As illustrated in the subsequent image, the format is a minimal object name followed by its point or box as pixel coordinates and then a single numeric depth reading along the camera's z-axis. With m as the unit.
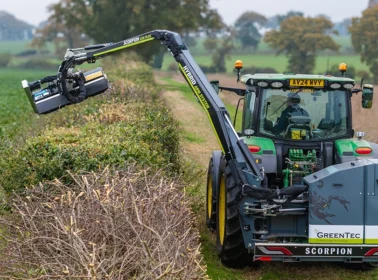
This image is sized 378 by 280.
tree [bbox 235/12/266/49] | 92.78
